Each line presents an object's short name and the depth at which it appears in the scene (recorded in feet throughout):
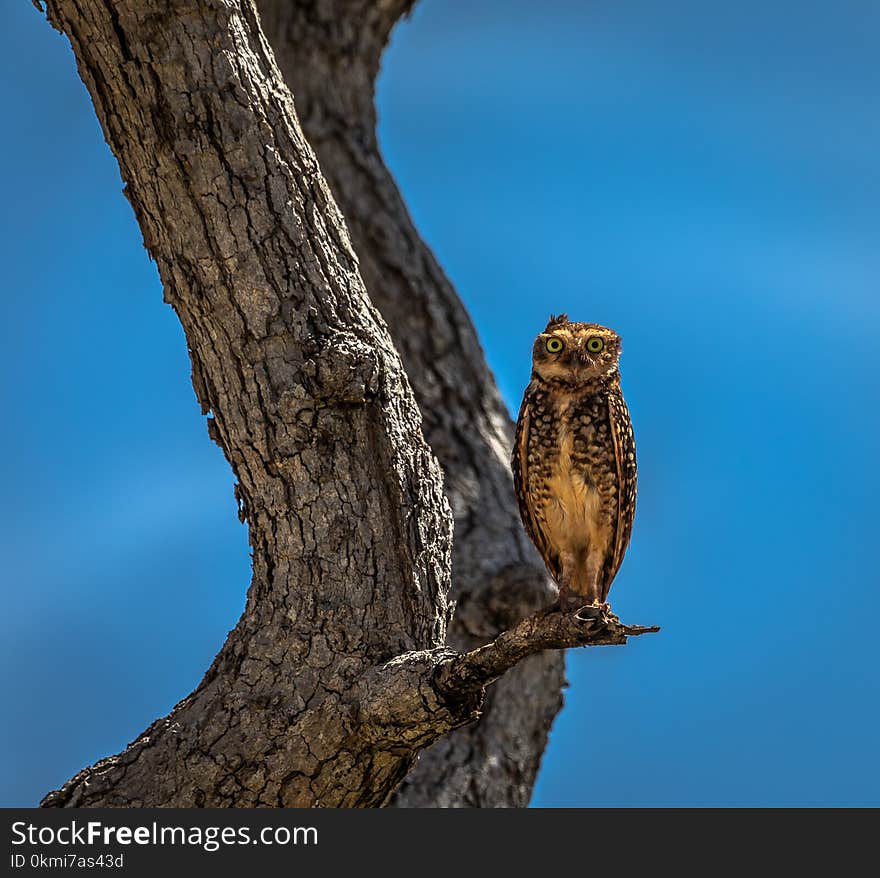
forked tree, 32.07
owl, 34.81
